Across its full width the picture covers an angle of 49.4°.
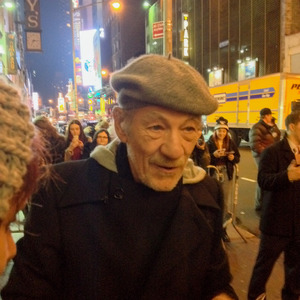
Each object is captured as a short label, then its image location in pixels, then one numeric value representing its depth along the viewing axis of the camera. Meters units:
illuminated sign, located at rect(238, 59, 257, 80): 24.42
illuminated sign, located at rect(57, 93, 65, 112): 70.09
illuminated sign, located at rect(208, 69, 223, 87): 29.29
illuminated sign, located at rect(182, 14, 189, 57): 33.41
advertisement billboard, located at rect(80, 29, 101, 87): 56.83
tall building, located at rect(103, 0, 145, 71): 59.94
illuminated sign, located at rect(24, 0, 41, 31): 19.77
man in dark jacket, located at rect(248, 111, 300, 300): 3.23
